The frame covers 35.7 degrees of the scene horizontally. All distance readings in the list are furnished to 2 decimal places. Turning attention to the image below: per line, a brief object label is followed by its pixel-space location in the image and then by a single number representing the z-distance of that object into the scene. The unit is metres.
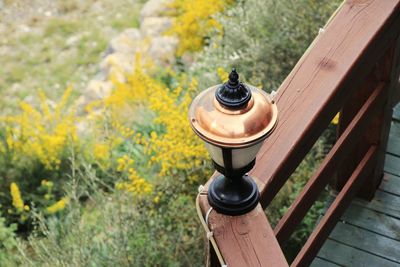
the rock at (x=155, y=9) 6.55
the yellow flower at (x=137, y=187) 3.51
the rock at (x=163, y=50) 5.96
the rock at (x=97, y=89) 5.69
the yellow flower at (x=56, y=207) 3.98
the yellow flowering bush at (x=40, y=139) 4.52
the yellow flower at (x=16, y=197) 3.78
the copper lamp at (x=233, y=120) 1.40
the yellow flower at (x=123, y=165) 3.49
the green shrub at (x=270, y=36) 4.27
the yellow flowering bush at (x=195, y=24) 5.48
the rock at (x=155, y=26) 6.36
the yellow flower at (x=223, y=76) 3.83
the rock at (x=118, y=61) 5.89
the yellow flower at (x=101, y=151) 4.27
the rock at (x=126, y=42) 6.11
